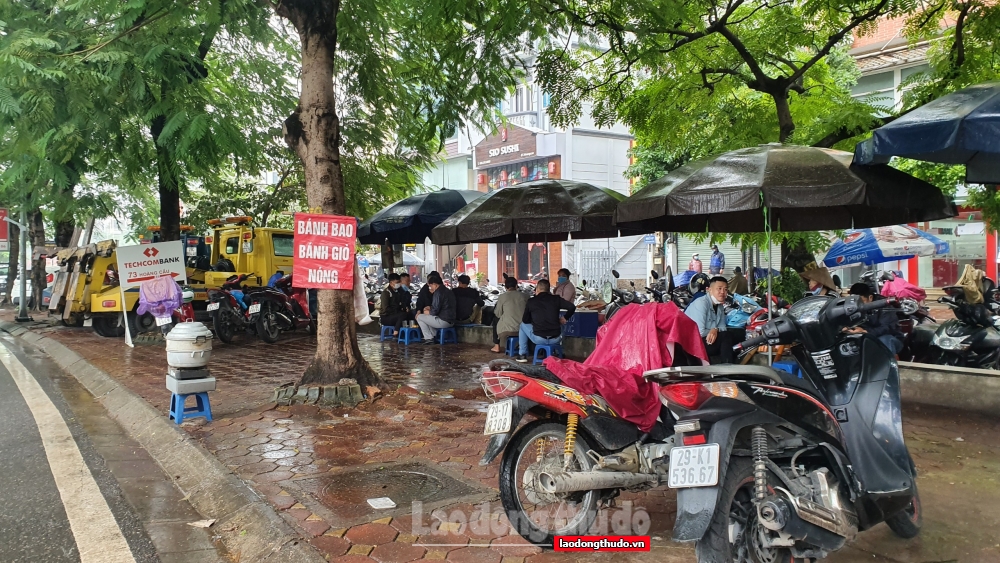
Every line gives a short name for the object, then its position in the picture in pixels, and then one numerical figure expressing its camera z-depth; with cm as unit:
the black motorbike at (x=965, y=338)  719
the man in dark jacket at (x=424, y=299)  1223
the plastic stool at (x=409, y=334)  1241
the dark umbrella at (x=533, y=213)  920
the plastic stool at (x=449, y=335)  1242
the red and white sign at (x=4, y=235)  1975
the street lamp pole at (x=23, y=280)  1762
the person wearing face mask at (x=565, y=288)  1171
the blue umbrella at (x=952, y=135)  464
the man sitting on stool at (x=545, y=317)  934
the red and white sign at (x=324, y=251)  683
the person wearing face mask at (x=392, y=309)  1264
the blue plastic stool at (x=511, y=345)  1062
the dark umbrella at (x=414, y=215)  1200
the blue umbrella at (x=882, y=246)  1355
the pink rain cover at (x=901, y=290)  1195
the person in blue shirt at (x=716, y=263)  2264
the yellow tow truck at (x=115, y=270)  1402
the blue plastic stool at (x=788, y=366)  646
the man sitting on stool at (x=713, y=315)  672
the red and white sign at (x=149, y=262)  1026
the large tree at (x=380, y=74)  724
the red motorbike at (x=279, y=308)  1270
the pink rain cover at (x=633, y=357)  377
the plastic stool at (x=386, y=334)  1311
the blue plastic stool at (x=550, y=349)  950
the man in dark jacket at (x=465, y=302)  1258
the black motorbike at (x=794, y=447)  292
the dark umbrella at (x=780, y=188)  575
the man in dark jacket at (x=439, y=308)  1191
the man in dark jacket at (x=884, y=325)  677
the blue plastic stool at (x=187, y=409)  629
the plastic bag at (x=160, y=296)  995
